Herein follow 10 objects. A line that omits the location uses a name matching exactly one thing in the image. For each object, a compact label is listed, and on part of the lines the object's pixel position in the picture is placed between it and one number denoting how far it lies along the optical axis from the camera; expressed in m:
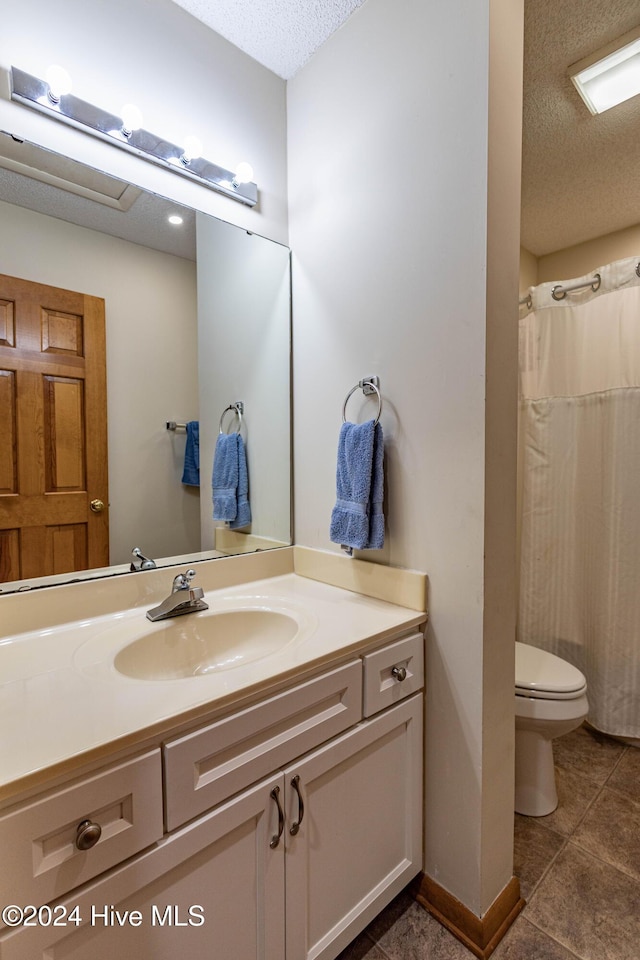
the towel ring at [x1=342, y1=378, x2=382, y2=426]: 1.29
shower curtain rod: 2.01
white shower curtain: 1.92
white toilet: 1.47
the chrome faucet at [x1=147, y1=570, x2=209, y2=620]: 1.16
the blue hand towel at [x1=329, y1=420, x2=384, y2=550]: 1.22
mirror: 1.11
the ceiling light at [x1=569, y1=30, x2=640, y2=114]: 1.34
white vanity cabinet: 0.68
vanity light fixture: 1.05
